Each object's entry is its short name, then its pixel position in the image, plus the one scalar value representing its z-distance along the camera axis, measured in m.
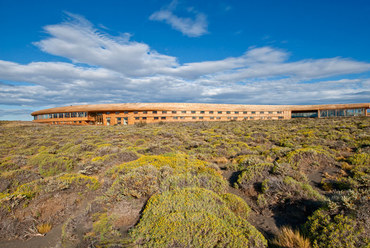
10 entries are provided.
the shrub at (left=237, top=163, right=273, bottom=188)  6.60
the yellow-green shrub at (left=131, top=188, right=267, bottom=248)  3.53
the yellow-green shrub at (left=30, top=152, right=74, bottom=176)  8.89
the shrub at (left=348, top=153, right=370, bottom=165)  8.01
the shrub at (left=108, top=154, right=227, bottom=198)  5.63
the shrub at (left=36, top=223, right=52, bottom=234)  4.46
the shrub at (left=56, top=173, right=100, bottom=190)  6.23
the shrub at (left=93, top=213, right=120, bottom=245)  3.82
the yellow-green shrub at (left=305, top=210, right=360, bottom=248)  3.22
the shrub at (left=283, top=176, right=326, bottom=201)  5.25
